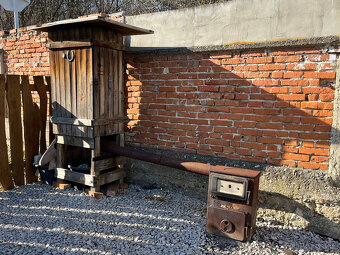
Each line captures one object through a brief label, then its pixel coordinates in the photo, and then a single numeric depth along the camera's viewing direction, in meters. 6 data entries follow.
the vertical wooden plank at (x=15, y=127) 4.32
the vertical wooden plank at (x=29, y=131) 4.50
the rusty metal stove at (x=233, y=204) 2.99
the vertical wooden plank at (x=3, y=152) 4.20
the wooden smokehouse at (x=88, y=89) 3.88
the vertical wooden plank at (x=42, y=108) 4.73
